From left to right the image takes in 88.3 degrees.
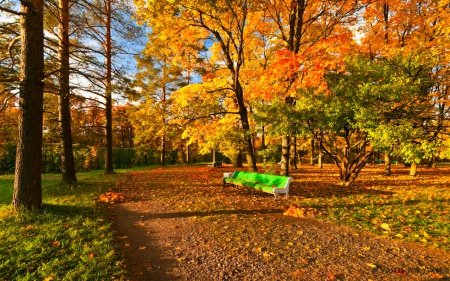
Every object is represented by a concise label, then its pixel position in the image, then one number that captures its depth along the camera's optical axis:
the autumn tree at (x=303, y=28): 9.69
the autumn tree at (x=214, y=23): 9.26
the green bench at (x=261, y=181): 7.25
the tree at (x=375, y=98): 7.04
